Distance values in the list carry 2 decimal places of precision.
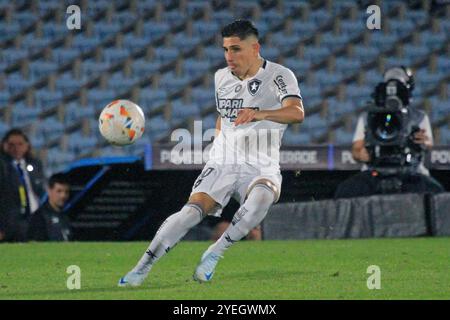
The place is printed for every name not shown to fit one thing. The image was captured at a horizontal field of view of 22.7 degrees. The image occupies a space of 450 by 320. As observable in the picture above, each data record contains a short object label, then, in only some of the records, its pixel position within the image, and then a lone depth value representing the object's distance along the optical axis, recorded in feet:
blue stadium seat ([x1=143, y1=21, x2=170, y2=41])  56.75
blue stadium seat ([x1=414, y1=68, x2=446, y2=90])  54.29
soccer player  22.24
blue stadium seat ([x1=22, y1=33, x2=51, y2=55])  55.93
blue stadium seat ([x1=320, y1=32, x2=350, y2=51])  56.29
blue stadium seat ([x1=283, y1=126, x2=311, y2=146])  51.09
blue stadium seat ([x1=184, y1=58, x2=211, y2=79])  55.01
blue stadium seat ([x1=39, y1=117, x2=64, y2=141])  51.85
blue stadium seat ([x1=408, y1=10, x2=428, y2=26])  57.36
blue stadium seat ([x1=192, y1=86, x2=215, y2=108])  53.62
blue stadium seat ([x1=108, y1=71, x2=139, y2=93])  53.93
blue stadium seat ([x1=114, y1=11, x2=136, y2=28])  57.11
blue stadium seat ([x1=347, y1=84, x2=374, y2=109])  53.26
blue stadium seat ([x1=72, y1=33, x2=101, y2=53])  56.18
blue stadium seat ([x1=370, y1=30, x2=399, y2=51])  55.77
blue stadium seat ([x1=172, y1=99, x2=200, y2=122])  52.45
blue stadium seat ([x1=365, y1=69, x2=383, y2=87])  54.03
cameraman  37.04
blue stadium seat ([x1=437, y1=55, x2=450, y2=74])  55.16
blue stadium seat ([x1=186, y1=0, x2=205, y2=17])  57.52
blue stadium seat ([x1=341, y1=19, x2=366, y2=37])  56.67
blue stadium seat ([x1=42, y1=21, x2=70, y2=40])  56.75
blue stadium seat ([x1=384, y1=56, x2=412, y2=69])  54.34
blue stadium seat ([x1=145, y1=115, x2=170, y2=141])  50.95
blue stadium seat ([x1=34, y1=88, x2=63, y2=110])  53.67
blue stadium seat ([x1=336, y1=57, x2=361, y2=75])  55.06
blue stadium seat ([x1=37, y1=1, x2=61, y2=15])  57.11
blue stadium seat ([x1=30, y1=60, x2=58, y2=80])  55.06
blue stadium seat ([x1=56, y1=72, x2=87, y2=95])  54.19
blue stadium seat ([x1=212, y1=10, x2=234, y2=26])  56.85
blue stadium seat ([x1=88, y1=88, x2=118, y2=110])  53.36
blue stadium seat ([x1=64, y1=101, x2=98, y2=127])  52.49
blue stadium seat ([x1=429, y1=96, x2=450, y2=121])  51.62
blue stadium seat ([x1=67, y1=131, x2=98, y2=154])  50.65
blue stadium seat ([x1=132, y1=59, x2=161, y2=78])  54.95
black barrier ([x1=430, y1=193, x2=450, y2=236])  38.32
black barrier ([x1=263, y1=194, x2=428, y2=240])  38.40
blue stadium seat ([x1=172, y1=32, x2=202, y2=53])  56.07
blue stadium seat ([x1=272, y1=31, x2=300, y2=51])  55.88
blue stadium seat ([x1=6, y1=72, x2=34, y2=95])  54.34
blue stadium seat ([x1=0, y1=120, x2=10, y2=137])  50.78
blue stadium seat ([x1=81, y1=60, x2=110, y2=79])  54.80
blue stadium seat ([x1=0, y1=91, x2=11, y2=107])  53.26
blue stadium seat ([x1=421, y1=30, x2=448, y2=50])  55.93
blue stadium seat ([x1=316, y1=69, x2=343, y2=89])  54.29
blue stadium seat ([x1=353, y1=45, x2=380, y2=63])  55.31
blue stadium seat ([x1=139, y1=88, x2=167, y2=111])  53.31
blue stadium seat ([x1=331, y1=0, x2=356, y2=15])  57.52
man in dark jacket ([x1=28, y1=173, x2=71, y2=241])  38.24
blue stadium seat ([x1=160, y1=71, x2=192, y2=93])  54.39
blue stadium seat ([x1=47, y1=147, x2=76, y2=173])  48.80
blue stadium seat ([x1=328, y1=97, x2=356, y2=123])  52.29
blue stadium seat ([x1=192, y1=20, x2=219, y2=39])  56.59
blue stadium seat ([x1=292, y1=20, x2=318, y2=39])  56.85
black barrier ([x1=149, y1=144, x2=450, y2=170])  40.16
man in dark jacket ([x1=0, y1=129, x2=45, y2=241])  37.50
